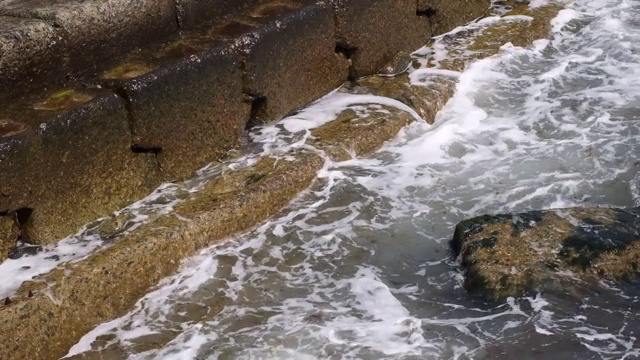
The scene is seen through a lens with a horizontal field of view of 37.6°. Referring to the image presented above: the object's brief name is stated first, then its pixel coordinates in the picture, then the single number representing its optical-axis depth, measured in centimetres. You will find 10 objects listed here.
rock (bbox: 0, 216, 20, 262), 468
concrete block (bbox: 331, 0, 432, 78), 680
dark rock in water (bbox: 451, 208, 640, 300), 457
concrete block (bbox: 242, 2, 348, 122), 599
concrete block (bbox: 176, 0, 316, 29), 602
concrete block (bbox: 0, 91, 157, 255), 461
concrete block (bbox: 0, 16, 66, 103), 496
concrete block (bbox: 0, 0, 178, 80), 527
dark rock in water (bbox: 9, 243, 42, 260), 473
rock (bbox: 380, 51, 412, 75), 725
